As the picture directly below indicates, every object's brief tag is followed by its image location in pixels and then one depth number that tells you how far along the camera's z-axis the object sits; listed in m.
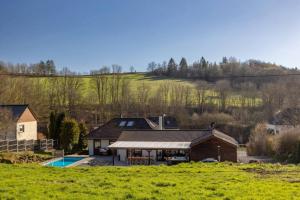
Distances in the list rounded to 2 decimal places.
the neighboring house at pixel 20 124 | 37.97
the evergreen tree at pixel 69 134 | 38.81
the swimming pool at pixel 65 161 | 30.53
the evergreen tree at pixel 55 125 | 42.00
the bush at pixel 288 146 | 25.65
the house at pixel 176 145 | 29.94
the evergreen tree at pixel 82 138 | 41.00
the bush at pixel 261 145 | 32.75
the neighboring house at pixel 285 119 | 45.09
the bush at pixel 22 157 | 24.28
